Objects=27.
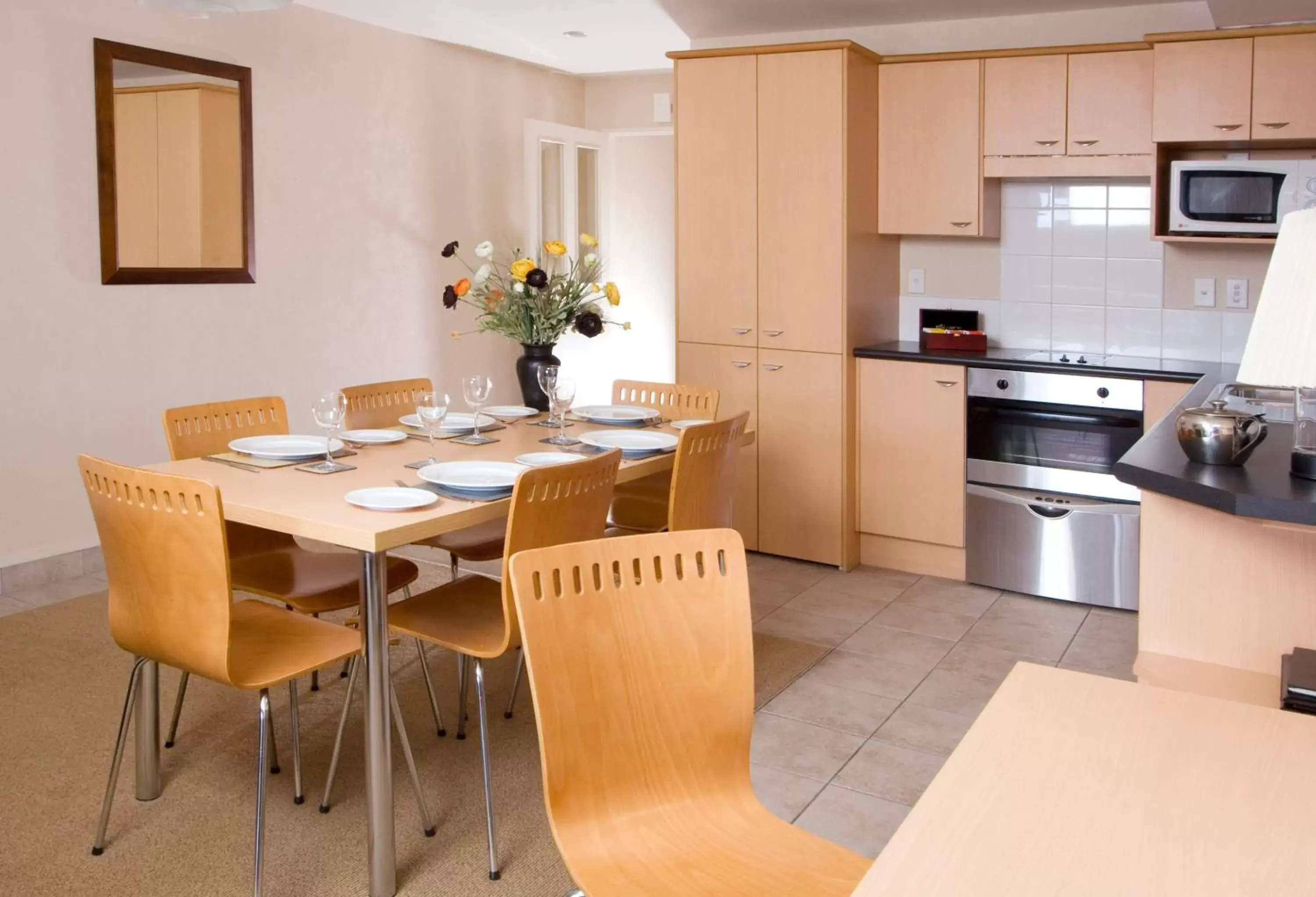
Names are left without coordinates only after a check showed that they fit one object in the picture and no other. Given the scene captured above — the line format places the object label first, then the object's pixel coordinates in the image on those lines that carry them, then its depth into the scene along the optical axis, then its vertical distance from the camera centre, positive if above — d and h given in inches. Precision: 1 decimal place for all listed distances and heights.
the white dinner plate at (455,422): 145.0 -7.9
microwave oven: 160.4 +22.2
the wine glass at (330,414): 116.4 -5.5
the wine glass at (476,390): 131.3 -3.6
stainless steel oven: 169.6 -19.3
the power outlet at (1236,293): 176.2 +9.3
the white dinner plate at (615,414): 148.7 -7.2
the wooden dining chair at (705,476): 125.1 -13.0
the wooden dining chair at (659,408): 151.9 -8.0
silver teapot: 86.8 -5.8
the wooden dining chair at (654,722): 66.8 -21.8
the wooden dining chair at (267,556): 120.6 -21.8
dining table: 95.3 -13.9
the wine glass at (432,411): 125.3 -5.6
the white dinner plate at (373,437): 134.4 -9.0
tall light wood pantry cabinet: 185.6 +15.1
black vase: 182.4 -2.5
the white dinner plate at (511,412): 156.9 -7.2
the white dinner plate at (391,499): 99.3 -12.1
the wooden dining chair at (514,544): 101.3 -16.4
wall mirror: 181.8 +30.3
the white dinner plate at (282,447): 121.0 -9.3
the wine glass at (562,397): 136.4 -4.6
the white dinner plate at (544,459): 120.7 -10.5
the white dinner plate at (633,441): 128.6 -9.4
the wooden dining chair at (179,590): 91.3 -18.5
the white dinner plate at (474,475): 106.8 -11.1
